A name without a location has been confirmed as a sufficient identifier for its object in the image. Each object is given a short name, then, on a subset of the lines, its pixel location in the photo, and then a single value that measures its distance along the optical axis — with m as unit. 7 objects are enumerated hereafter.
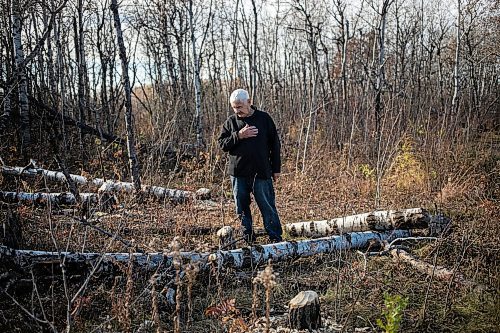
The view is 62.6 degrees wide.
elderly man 4.74
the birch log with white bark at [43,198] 5.60
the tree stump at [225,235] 4.89
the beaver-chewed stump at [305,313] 3.02
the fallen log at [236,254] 3.45
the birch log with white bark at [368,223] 4.89
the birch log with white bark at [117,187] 6.56
